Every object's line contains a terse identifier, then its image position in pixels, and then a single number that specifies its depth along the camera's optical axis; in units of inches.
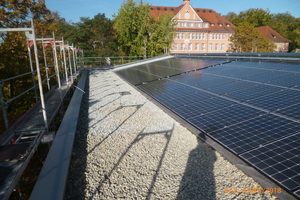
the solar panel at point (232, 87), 314.3
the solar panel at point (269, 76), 330.0
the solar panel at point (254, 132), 177.3
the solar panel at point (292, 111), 200.8
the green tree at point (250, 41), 1716.3
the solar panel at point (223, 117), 220.1
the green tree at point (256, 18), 2893.7
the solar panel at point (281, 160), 135.5
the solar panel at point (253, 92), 272.8
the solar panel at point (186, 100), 305.4
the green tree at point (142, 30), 1414.9
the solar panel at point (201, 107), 263.1
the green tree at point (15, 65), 480.1
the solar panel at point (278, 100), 230.2
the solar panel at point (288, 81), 287.2
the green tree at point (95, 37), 1778.8
